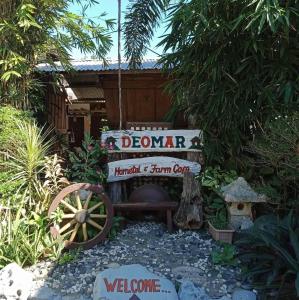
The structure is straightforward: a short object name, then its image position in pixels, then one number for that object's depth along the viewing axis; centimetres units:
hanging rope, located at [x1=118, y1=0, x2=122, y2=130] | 625
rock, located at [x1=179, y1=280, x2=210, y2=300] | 351
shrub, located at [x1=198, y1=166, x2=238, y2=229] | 501
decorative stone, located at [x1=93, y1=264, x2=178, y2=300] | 354
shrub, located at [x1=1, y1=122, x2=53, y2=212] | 474
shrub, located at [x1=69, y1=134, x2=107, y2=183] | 538
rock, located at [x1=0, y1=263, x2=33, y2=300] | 366
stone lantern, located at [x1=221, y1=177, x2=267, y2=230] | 461
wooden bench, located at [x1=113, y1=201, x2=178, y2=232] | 501
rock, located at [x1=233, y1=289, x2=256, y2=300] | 354
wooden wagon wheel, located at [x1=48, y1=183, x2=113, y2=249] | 448
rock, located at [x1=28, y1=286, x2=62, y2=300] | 362
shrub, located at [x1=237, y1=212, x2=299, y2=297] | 346
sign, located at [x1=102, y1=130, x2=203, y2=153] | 564
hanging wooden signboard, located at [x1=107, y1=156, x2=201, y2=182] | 557
